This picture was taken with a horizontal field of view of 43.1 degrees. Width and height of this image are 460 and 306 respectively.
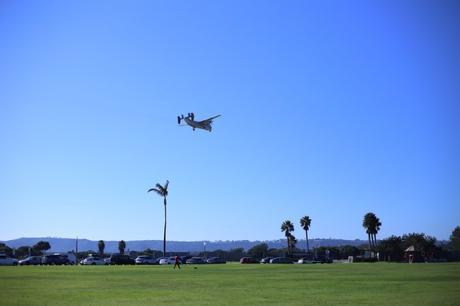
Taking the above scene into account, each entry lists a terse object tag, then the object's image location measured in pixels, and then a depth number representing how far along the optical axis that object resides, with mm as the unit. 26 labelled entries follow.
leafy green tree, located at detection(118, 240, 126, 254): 140950
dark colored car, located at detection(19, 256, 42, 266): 81500
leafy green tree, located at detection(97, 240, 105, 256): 139925
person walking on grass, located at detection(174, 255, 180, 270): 62269
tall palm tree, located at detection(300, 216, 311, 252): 148875
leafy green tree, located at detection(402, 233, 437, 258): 111000
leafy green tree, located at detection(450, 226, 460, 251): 143412
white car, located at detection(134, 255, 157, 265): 89500
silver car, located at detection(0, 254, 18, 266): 76512
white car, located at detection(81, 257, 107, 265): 85688
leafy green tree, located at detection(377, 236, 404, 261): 115750
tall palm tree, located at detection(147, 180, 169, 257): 110812
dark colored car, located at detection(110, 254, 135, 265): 84000
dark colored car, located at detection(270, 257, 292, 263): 97956
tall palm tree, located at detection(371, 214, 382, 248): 127750
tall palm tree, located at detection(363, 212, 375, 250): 127800
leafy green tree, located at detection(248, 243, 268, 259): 144600
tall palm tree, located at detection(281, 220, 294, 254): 147875
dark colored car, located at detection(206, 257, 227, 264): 98888
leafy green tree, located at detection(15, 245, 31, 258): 128413
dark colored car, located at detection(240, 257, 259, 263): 98938
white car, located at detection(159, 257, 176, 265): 88688
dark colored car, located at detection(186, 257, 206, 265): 92250
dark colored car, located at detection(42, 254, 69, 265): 81625
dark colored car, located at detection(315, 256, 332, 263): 100775
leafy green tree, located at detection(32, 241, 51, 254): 144350
